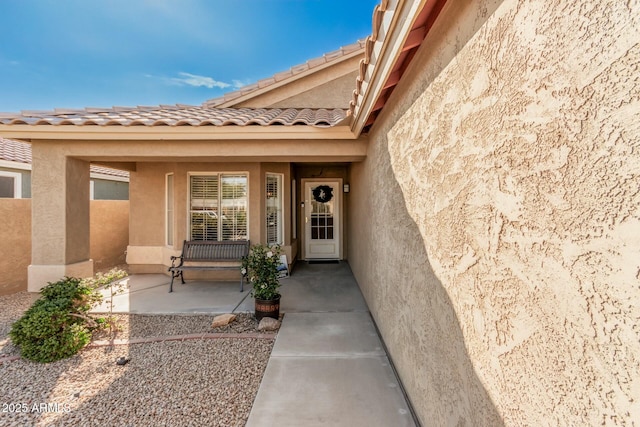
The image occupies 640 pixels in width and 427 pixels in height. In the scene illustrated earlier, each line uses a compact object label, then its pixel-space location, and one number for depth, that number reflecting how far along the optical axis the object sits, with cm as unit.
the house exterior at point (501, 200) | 100
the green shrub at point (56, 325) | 420
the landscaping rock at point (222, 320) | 518
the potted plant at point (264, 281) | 535
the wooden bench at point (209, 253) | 796
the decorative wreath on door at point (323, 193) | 1080
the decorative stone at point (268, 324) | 502
